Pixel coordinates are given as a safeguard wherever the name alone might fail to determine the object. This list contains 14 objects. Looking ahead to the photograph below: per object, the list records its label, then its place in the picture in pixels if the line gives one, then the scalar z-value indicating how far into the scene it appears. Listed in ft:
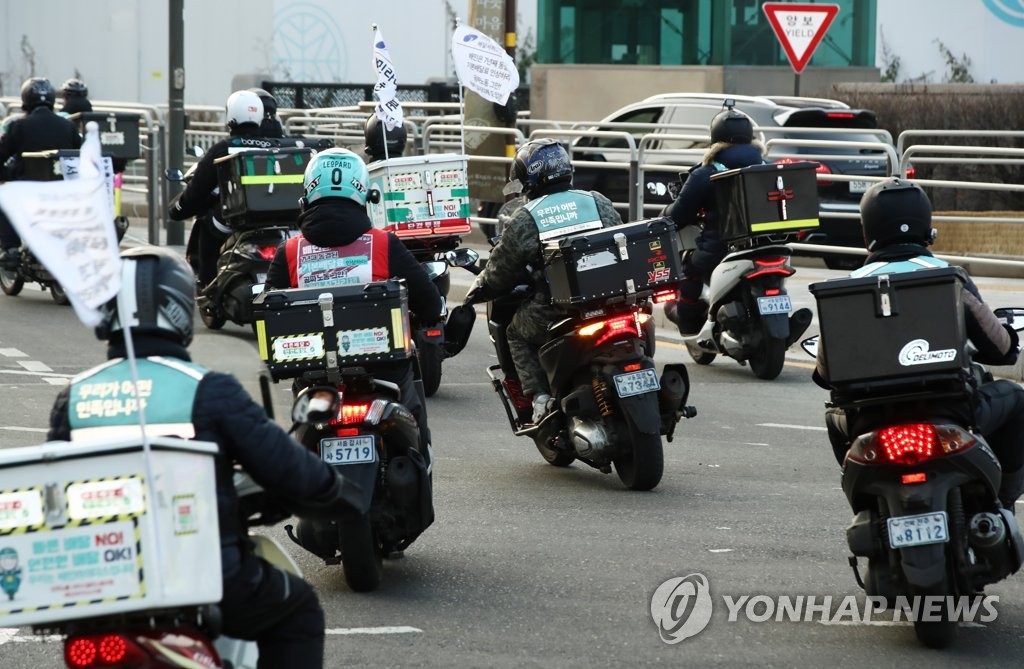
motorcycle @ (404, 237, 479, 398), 72.06
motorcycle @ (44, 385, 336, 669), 24.75
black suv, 111.65
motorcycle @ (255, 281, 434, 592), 42.24
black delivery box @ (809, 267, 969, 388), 36.68
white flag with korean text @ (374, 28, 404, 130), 87.35
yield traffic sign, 123.65
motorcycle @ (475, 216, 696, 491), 54.49
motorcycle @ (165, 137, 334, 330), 81.20
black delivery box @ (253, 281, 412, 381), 42.34
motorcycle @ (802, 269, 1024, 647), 36.68
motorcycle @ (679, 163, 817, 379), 76.13
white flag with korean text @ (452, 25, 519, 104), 87.45
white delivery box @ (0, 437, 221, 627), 24.56
